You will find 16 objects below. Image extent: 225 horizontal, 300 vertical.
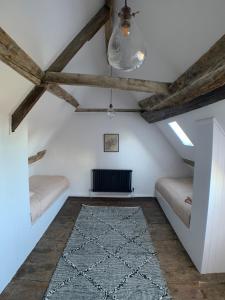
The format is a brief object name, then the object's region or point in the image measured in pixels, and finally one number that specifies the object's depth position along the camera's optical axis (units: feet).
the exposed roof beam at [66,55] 7.80
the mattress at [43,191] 10.54
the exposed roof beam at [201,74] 5.07
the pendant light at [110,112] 12.87
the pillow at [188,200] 10.76
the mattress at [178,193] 10.28
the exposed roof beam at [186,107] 6.43
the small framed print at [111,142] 16.90
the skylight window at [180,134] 13.30
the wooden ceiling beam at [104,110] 16.28
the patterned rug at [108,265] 7.29
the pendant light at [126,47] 5.01
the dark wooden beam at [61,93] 8.77
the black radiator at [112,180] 16.94
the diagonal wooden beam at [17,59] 4.84
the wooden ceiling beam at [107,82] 7.64
